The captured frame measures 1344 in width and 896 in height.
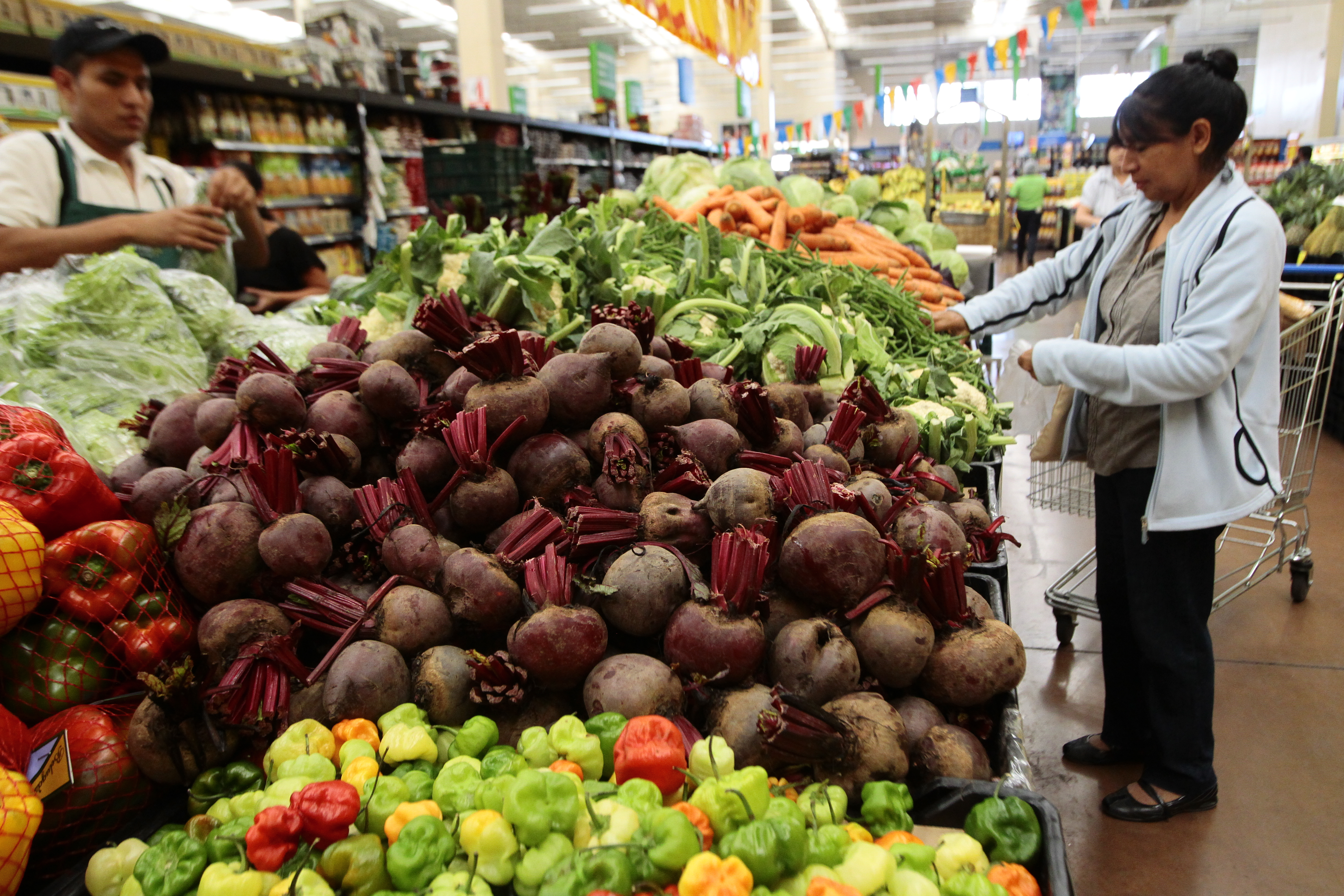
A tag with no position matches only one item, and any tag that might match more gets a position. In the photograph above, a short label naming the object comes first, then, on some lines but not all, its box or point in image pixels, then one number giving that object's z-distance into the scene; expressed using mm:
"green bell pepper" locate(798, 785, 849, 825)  1114
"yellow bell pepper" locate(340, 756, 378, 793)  1159
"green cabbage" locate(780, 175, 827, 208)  5629
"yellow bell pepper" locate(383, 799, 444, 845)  1083
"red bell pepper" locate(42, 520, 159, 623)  1350
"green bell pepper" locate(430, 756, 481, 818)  1134
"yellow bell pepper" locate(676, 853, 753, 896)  938
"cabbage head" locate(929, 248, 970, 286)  5875
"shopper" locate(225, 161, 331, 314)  4297
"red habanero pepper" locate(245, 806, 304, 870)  1021
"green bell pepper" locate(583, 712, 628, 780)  1238
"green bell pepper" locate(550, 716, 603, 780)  1201
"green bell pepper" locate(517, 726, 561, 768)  1209
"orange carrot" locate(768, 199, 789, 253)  4254
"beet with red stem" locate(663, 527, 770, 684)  1296
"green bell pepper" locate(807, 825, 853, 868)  1037
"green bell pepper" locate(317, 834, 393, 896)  1032
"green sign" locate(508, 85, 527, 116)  10523
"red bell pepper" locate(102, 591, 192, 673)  1353
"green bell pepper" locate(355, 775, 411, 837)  1113
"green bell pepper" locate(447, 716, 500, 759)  1249
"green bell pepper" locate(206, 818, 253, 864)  1056
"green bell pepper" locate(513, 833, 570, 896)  995
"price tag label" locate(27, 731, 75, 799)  1148
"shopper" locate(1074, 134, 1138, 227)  6715
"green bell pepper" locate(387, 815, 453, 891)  1010
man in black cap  2525
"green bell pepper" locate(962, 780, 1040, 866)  1074
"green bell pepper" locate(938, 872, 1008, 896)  968
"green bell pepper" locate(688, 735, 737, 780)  1163
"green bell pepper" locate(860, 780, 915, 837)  1139
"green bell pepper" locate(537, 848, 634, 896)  950
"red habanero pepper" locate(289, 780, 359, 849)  1047
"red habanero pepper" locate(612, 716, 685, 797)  1142
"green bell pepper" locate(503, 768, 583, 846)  1023
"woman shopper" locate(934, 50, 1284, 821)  1881
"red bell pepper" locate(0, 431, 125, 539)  1428
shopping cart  2838
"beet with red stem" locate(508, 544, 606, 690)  1293
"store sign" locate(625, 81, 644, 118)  14164
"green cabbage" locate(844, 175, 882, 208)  6758
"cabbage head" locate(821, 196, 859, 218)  5816
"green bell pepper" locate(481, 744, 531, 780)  1176
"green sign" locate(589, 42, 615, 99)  11852
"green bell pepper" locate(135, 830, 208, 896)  1023
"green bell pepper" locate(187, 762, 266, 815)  1243
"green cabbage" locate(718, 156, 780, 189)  5801
